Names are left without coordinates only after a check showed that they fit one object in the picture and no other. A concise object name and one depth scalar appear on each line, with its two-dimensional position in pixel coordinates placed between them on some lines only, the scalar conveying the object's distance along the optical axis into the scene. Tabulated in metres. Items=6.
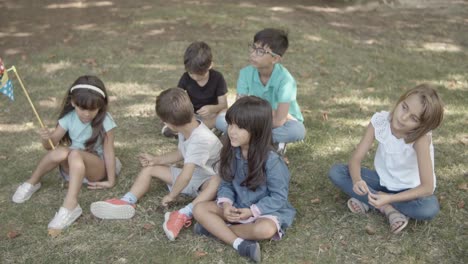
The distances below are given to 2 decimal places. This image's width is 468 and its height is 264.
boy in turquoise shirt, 3.95
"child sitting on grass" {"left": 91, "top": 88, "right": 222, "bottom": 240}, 3.28
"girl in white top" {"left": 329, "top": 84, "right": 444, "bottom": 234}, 3.01
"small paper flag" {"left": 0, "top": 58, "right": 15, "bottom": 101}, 3.46
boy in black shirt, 4.41
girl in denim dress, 2.99
